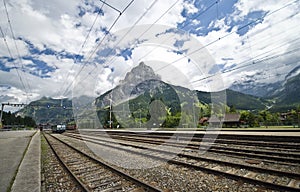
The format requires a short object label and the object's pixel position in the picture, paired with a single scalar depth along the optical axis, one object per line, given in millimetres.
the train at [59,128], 51325
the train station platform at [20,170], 5492
